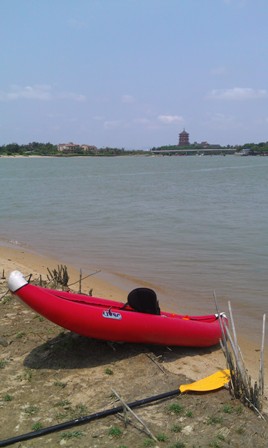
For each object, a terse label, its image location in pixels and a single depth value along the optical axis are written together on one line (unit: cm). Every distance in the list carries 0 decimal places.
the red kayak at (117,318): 514
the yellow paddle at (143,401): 389
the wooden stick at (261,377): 425
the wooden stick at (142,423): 384
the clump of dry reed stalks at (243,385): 423
